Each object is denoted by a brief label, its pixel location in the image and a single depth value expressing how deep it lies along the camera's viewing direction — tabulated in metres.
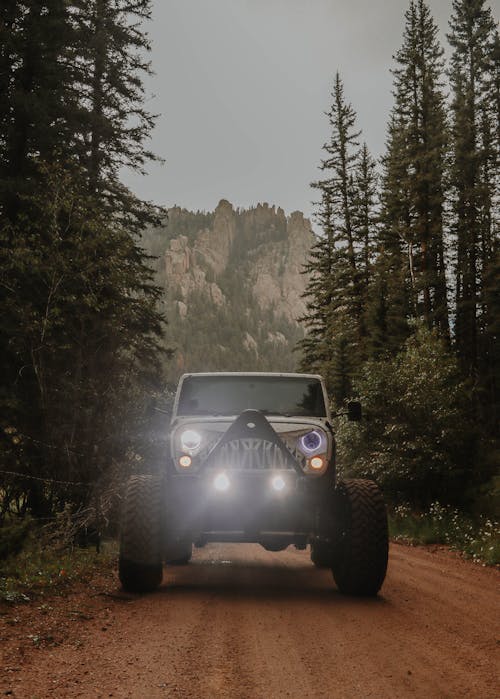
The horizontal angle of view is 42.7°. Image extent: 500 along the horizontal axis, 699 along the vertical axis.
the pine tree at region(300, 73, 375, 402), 36.28
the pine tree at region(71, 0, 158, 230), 19.70
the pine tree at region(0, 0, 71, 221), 15.37
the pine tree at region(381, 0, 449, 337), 32.16
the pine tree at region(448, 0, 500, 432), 33.12
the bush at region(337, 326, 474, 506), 19.92
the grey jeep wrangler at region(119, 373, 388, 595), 6.86
